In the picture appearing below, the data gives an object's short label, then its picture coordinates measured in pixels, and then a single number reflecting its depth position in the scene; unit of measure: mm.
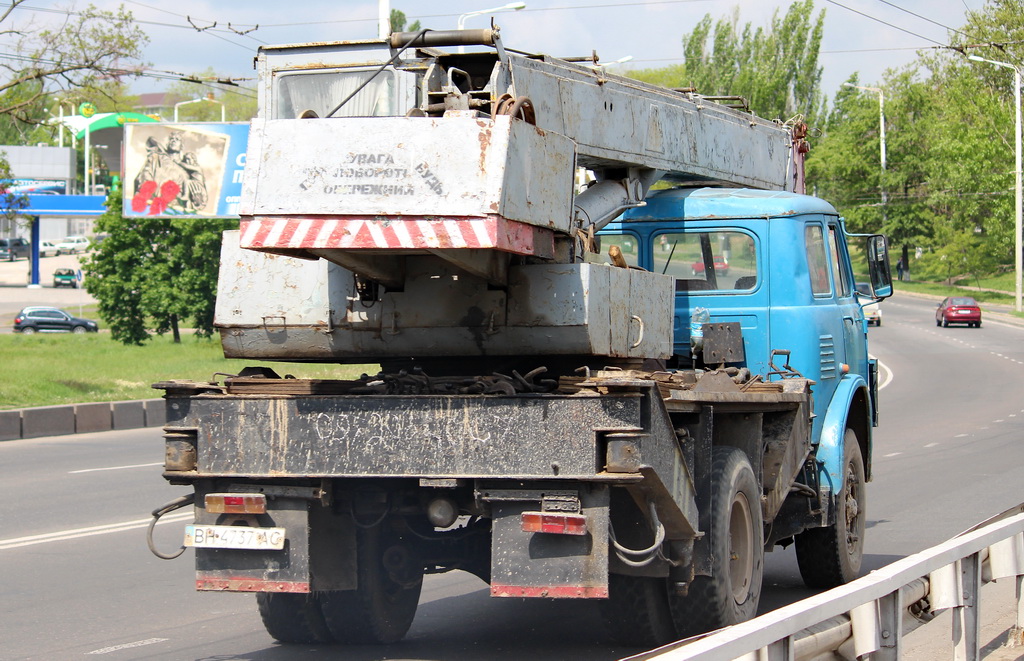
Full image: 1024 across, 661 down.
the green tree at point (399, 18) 80625
